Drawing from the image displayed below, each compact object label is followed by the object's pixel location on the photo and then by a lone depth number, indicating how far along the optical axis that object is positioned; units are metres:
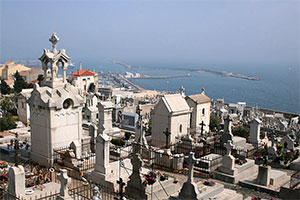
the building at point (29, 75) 72.10
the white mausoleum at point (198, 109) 22.84
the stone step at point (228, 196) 10.11
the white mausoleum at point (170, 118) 17.36
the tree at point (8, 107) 30.16
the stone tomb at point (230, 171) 12.96
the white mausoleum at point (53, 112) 14.01
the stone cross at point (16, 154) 9.57
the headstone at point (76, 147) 14.02
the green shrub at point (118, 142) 18.31
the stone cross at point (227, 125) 16.27
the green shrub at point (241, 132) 21.25
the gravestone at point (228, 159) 13.03
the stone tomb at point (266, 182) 11.98
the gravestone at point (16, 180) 9.52
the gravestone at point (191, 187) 9.25
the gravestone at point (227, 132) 16.38
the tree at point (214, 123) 27.39
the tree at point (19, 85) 47.38
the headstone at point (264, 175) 12.09
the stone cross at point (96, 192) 8.31
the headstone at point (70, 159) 13.62
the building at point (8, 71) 80.31
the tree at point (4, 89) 46.81
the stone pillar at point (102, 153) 12.30
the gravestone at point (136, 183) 10.75
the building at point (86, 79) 67.69
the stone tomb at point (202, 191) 9.30
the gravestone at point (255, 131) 17.78
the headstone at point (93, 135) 16.27
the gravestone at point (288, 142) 17.23
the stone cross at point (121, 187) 9.88
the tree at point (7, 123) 23.00
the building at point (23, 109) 27.55
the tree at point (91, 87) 68.54
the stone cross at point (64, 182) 9.10
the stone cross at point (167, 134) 16.22
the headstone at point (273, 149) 15.59
